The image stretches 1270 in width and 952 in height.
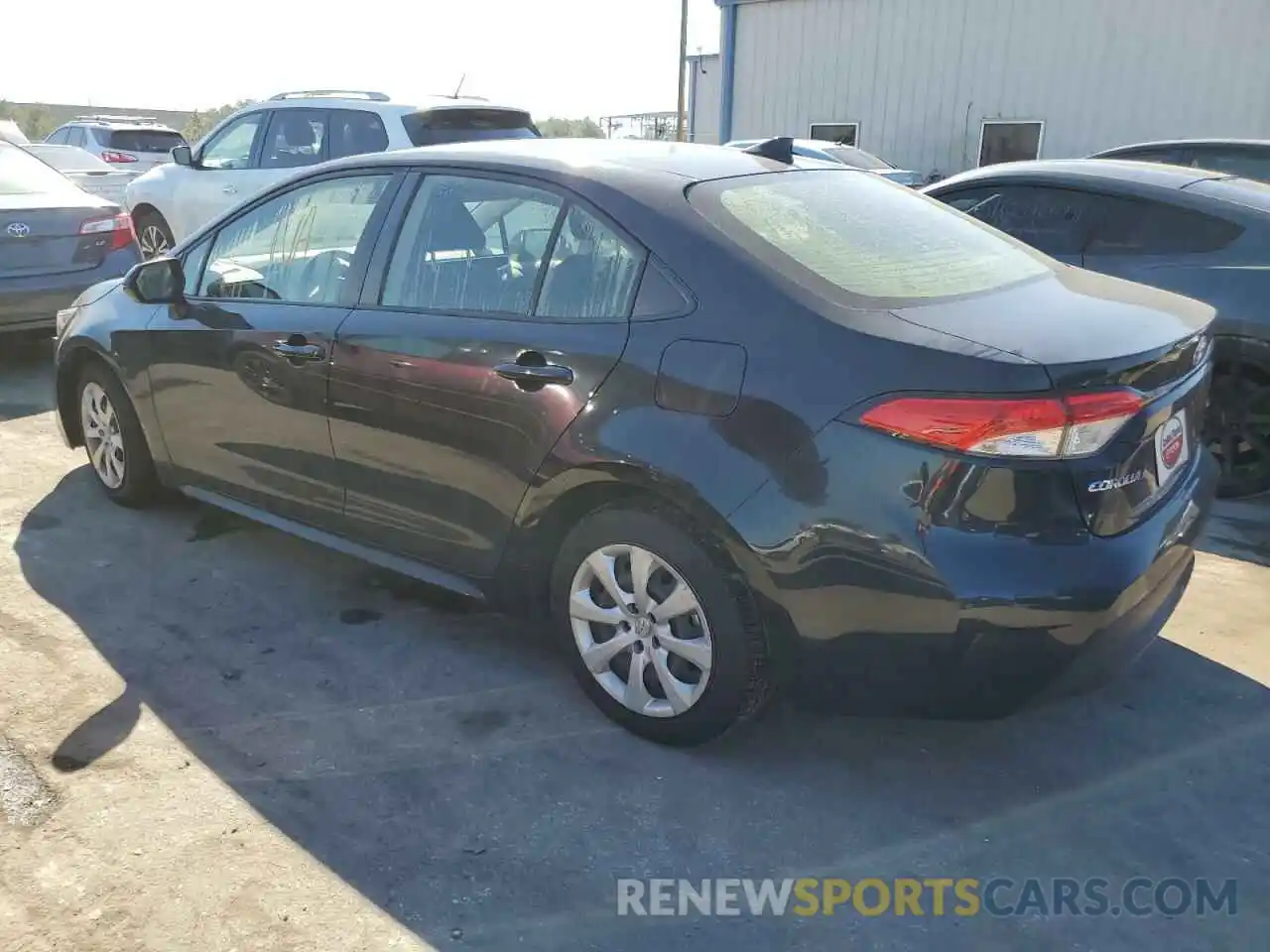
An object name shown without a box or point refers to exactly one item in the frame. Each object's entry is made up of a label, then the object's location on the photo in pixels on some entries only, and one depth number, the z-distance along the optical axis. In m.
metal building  13.88
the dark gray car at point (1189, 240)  4.84
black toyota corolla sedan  2.46
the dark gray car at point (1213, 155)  7.11
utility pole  27.09
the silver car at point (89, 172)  13.14
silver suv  16.75
